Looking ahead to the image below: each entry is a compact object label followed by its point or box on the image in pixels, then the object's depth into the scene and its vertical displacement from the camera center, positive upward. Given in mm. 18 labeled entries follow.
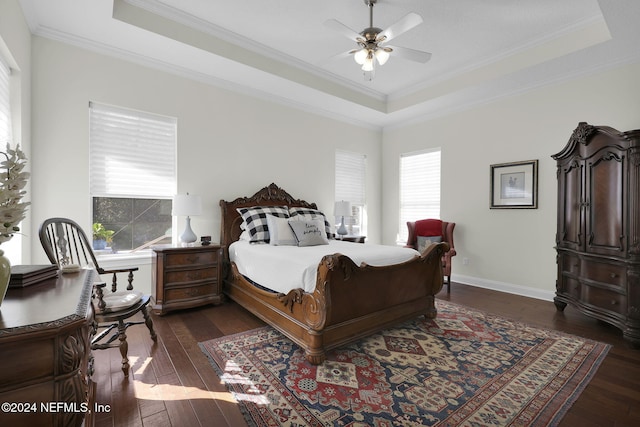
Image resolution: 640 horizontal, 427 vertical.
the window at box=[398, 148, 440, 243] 5270 +518
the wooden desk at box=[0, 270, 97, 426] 792 -424
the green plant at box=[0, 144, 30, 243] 960 +51
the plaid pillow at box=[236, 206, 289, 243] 3738 -65
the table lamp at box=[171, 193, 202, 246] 3377 +70
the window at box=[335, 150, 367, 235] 5493 +556
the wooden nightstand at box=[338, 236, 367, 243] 4745 -381
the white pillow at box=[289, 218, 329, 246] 3549 -219
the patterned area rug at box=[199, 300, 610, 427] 1725 -1127
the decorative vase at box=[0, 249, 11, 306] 974 -204
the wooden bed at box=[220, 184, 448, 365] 2262 -761
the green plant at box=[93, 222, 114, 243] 3354 -230
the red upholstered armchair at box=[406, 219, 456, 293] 4703 -231
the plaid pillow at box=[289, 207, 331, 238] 4208 +6
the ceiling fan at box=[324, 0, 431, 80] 2535 +1570
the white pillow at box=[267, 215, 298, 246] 3600 -238
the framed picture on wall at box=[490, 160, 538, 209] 4098 +444
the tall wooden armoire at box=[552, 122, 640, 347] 2666 -90
